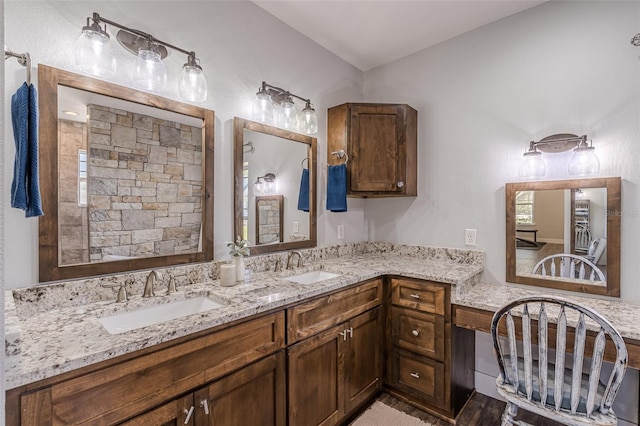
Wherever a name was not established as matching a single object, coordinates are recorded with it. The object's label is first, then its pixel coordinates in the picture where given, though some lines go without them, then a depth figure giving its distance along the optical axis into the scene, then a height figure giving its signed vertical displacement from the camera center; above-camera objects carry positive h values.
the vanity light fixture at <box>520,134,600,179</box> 1.88 +0.36
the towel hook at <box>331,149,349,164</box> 2.49 +0.46
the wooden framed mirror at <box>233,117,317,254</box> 1.96 +0.22
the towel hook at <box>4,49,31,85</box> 1.03 +0.53
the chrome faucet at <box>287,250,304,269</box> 2.21 -0.34
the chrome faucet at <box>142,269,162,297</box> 1.47 -0.35
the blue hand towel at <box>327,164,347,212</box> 2.47 +0.18
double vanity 0.94 -0.55
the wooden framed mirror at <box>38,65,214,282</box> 1.29 +0.16
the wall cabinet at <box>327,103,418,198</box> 2.47 +0.53
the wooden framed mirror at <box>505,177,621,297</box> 1.83 -0.15
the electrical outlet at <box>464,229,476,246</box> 2.38 -0.20
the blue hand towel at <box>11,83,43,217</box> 1.05 +0.19
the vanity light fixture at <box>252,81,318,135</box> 2.04 +0.70
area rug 1.95 -1.36
